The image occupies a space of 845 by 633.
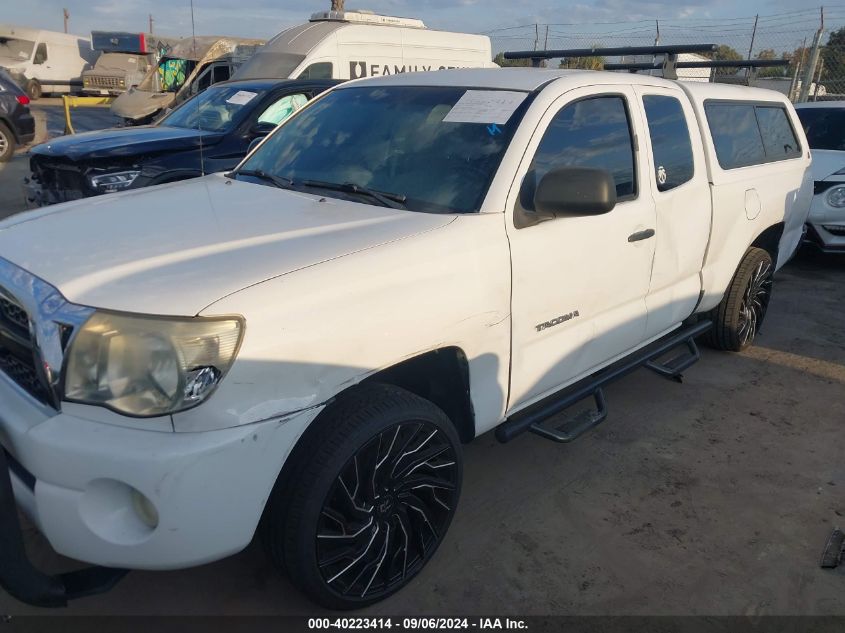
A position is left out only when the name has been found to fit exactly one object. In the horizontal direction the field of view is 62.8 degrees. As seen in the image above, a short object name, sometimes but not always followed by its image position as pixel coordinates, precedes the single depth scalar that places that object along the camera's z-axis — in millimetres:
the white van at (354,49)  10969
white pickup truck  1948
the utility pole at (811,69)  11422
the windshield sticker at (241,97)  7453
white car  7035
